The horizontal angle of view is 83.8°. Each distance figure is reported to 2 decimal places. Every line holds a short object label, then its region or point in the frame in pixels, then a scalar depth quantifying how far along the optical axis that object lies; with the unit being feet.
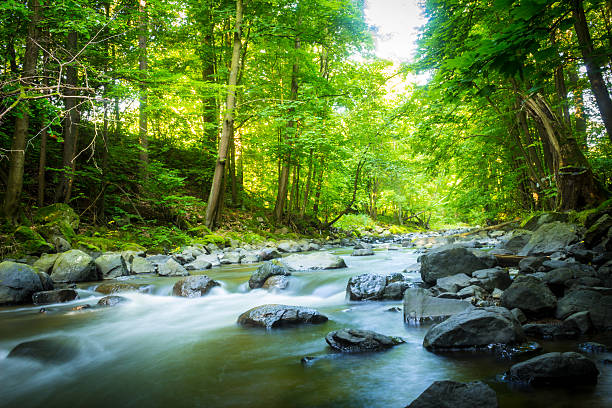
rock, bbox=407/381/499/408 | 6.08
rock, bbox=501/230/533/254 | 24.21
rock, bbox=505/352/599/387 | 7.11
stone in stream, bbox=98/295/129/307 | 17.85
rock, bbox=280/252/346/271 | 26.11
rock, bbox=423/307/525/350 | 9.41
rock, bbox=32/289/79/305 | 17.79
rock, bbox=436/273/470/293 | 14.67
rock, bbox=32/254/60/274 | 21.87
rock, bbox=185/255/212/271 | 29.27
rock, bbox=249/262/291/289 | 21.09
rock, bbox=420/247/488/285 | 17.13
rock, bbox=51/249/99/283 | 22.09
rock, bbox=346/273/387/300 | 16.98
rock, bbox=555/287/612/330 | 10.12
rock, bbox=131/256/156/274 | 26.00
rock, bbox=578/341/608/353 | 8.68
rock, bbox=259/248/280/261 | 33.88
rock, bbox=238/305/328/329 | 13.42
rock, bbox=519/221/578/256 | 20.89
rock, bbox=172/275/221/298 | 19.79
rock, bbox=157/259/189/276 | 25.04
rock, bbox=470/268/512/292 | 14.10
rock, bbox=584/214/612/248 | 17.74
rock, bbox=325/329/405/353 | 10.23
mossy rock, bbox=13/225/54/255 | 24.20
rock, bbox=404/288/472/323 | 12.47
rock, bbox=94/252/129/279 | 24.34
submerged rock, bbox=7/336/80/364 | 10.91
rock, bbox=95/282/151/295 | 19.95
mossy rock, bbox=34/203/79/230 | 27.86
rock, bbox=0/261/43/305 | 17.40
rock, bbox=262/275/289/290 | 20.59
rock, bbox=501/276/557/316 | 10.96
